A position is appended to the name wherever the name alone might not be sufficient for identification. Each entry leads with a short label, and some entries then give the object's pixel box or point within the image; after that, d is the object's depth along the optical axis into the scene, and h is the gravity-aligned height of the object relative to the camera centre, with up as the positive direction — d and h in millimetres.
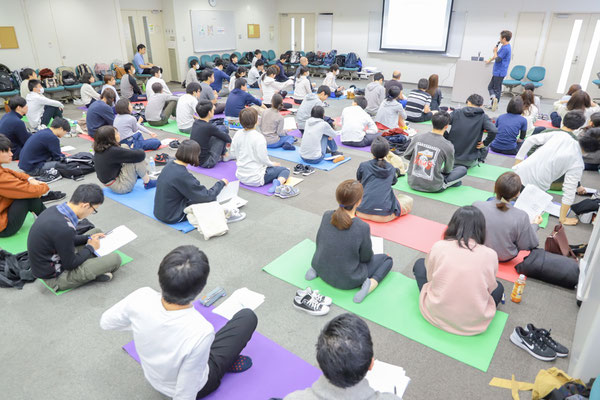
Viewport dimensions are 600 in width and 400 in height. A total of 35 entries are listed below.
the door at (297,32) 14352 +584
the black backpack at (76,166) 5363 -1565
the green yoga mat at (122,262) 3164 -1853
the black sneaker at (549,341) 2584 -1846
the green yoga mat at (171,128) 7438 -1508
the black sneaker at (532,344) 2543 -1854
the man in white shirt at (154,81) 8109 -661
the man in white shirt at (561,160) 4078 -1129
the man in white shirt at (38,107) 6730 -1007
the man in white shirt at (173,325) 1802 -1244
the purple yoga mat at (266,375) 2305 -1912
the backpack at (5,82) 8672 -750
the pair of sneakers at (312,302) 2930 -1826
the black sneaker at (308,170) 5605 -1667
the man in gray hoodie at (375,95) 8039 -897
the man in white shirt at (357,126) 6504 -1233
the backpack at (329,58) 13383 -303
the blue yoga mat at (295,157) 5873 -1639
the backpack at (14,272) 3229 -1782
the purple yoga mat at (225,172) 5164 -1697
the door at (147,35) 11500 +354
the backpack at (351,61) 12805 -378
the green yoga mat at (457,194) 4855 -1758
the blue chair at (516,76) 10338 -663
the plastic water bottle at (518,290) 3007 -1775
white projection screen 11305 +705
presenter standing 8258 -355
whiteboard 12445 +549
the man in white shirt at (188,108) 7003 -1034
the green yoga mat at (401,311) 2625 -1879
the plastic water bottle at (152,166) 5648 -1642
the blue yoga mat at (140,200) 4248 -1777
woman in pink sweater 2502 -1418
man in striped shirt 7832 -1059
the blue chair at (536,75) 10172 -620
